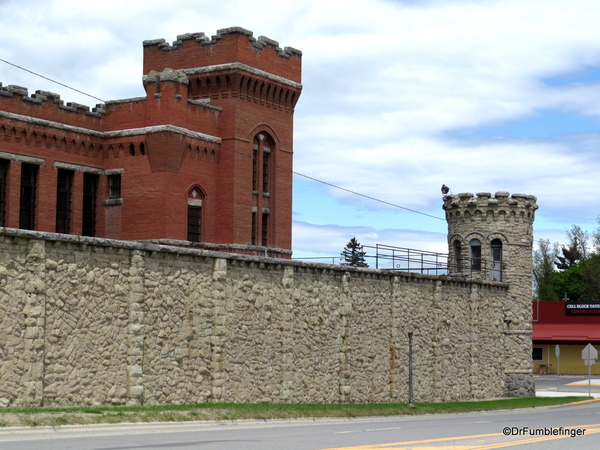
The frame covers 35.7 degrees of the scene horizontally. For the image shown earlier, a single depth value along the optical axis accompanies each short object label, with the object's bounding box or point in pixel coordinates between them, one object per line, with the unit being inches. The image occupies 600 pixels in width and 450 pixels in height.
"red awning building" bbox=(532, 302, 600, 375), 2758.4
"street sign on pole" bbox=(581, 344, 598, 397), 1849.0
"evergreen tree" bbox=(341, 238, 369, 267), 1370.4
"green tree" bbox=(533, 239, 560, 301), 4069.9
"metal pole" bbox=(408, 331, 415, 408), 1296.8
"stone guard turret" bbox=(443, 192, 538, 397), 1774.1
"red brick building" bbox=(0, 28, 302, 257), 1496.1
